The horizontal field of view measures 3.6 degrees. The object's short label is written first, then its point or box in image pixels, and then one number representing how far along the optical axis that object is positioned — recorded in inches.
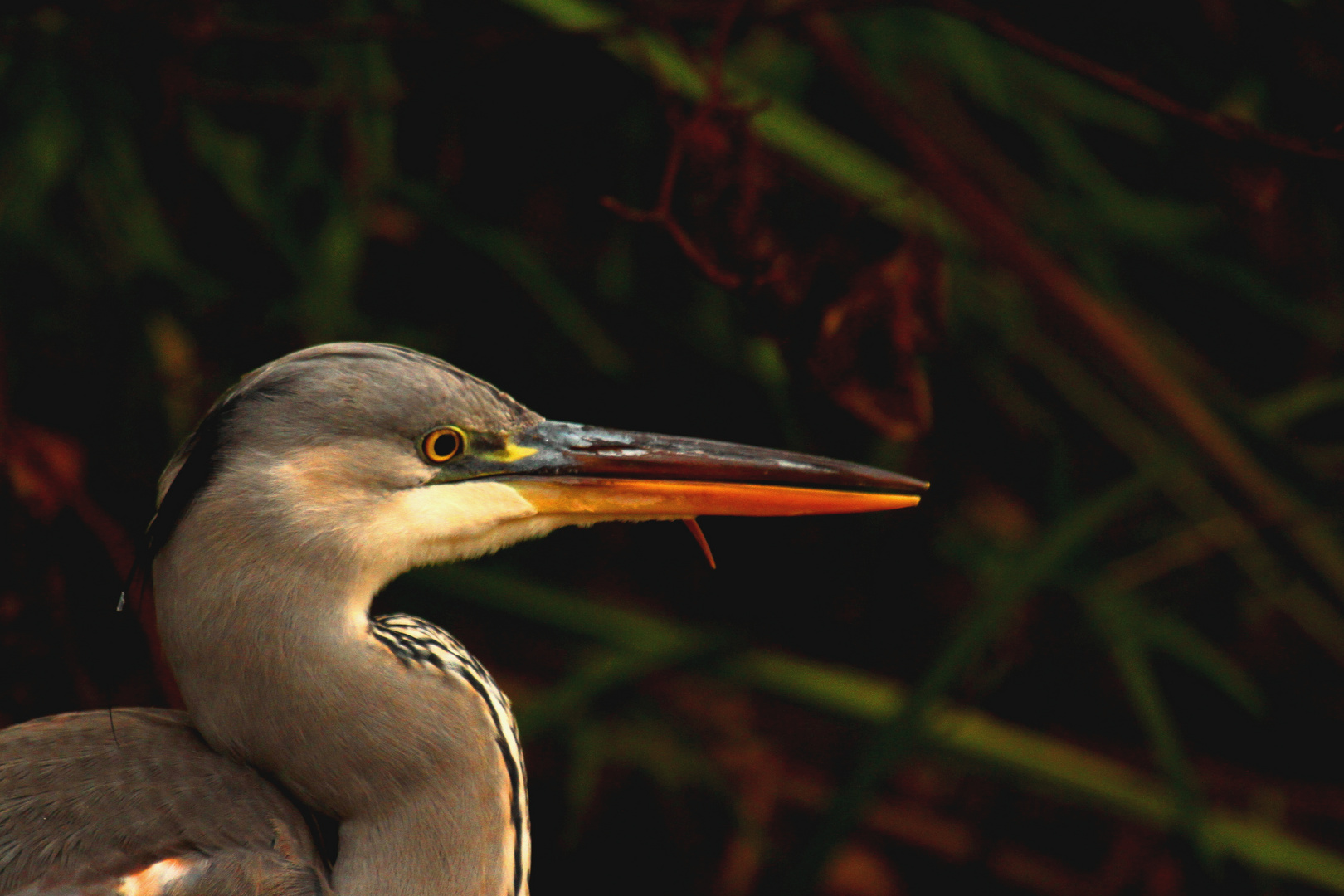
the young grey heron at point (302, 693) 259.9
